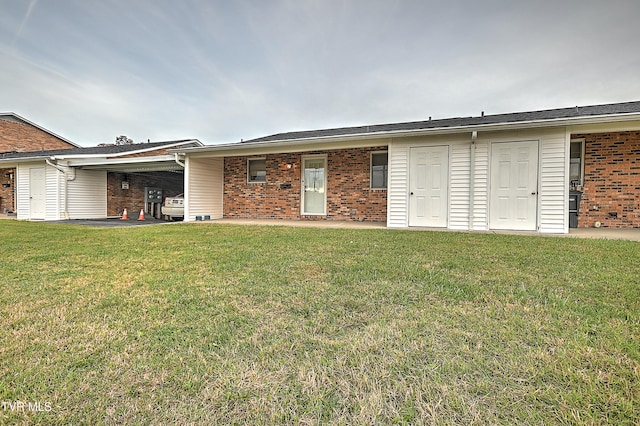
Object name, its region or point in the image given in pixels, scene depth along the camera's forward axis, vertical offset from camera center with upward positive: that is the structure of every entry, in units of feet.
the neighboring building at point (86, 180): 38.45 +3.19
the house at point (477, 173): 21.89 +3.38
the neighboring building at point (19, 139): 48.19 +12.85
